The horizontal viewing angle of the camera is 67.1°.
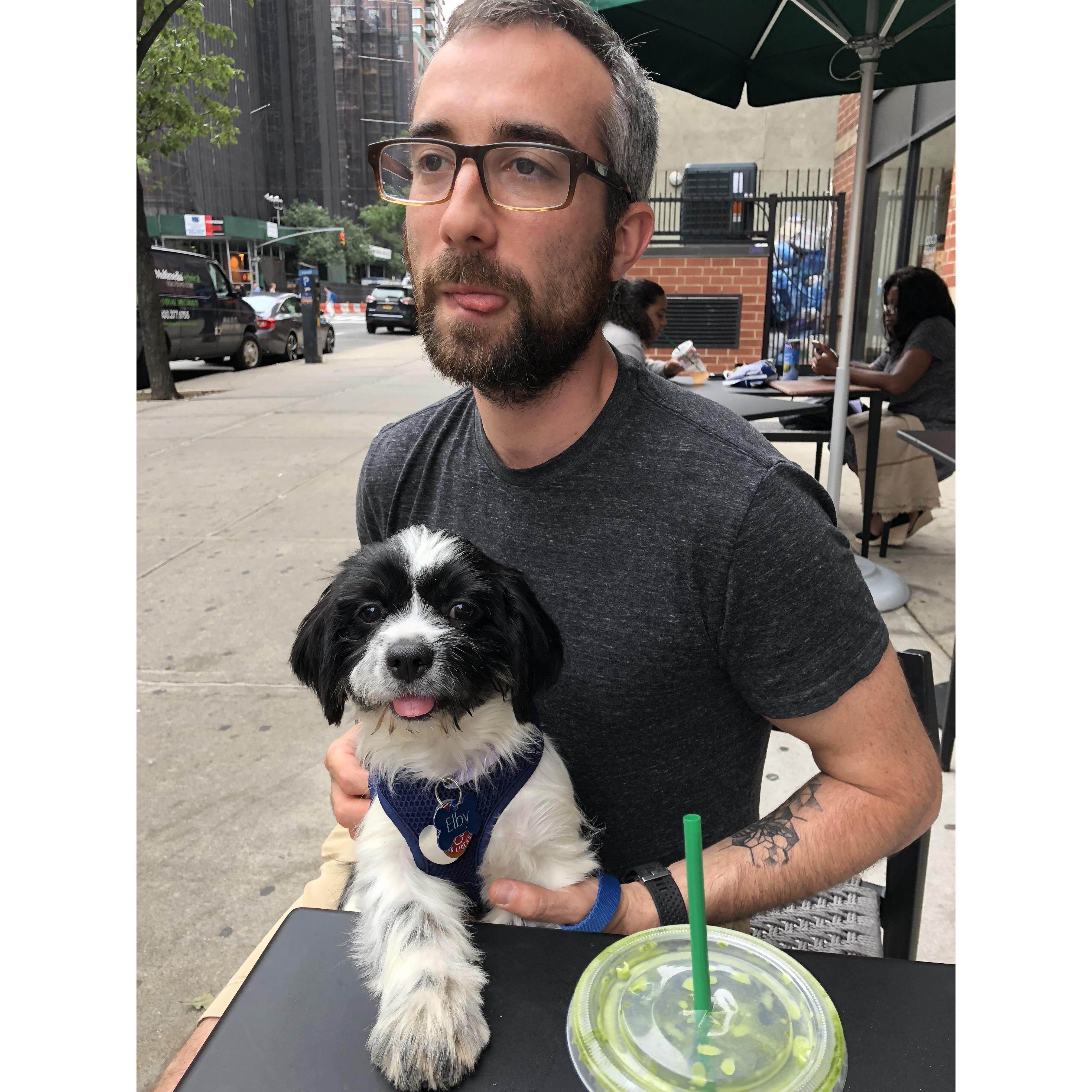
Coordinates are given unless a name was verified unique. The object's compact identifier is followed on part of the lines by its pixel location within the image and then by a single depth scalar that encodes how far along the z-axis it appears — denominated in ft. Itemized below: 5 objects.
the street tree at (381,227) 190.70
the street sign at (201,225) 171.53
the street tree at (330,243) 210.38
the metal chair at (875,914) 6.26
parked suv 124.36
